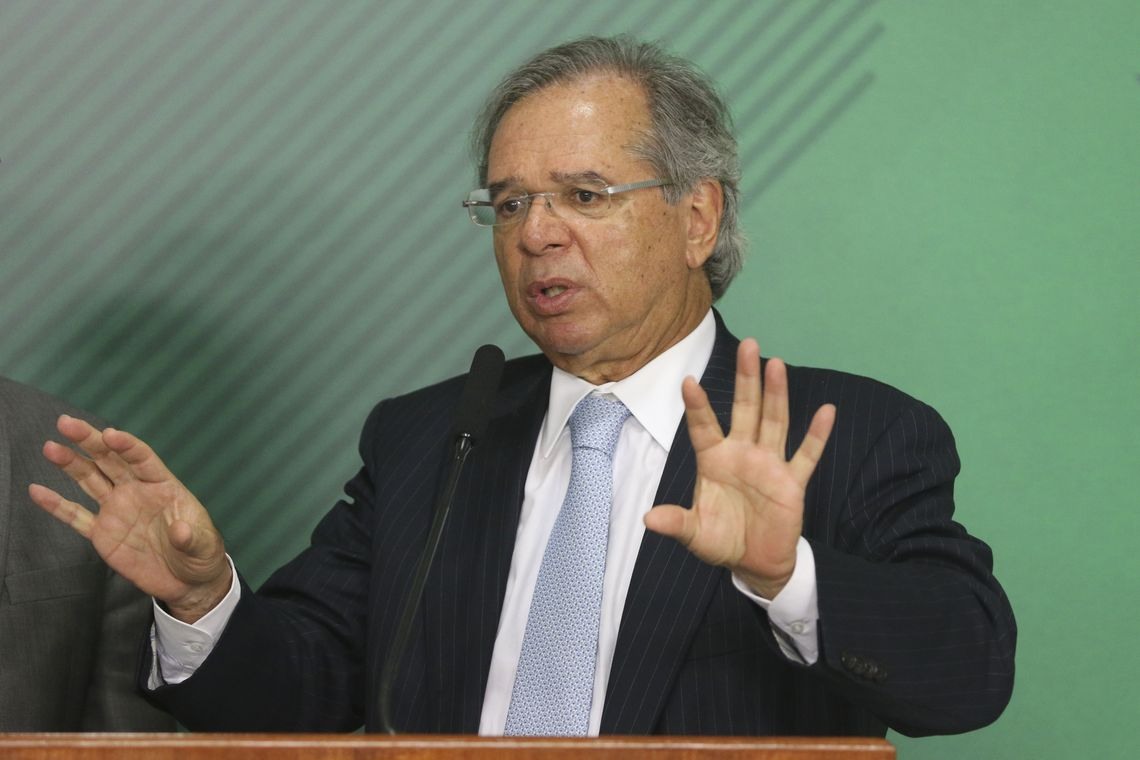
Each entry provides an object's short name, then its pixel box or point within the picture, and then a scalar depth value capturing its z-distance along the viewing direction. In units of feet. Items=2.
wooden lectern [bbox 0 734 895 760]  11.98
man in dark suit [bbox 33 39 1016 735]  12.74
